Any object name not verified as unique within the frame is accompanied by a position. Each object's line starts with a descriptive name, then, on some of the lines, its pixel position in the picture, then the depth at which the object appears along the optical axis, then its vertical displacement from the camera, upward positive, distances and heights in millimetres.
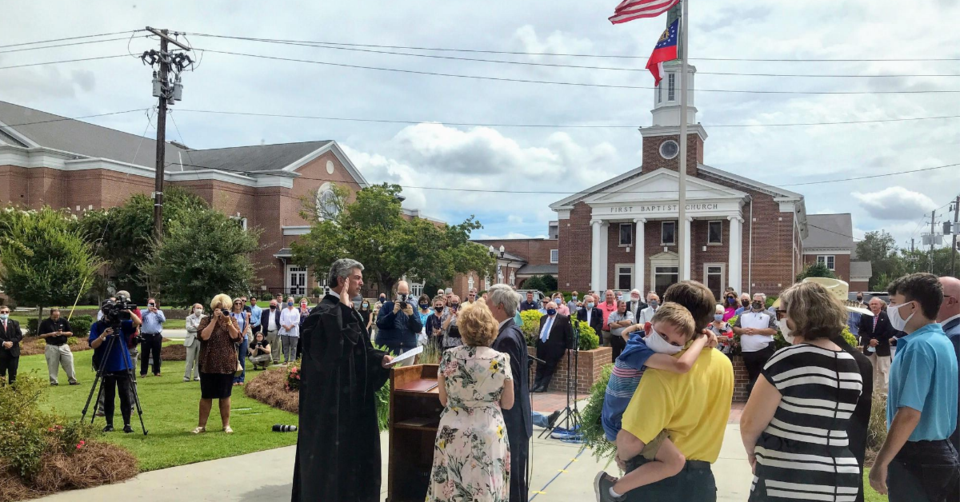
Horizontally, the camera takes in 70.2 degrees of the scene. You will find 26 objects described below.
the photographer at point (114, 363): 8953 -1220
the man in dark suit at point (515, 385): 5156 -818
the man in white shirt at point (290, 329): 17078 -1336
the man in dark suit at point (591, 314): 15898 -789
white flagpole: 16734 +4030
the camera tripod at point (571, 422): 8730 -1895
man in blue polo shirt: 3740 -720
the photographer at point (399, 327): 11891 -872
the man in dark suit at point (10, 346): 12148 -1356
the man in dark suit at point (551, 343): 12836 -1182
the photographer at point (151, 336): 15352 -1425
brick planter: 12703 -1705
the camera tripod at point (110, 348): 8791 -1090
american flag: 16016 +6399
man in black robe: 5133 -996
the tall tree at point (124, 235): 43656 +2407
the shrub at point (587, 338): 13148 -1104
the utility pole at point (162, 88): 22062 +6074
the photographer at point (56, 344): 13883 -1505
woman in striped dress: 3209 -626
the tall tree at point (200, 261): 28281 +536
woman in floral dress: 4473 -922
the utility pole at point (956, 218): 53928 +5617
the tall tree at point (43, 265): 25656 +215
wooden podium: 5812 -1377
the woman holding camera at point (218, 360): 8734 -1103
